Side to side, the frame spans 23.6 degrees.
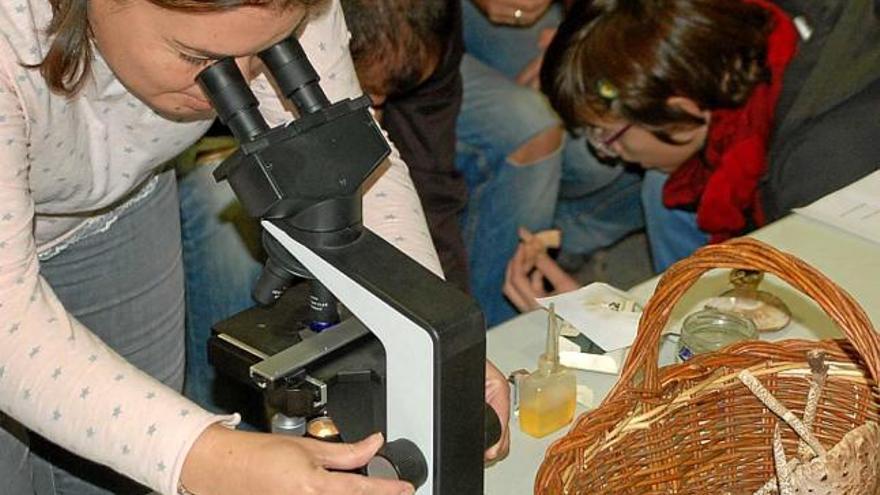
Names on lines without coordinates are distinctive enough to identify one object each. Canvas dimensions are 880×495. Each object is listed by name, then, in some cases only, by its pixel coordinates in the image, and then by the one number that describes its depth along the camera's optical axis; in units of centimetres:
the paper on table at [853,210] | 213
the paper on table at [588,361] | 194
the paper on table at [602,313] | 195
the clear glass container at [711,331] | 192
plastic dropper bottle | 185
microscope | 150
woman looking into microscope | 156
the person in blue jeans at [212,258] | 232
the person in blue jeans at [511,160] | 280
